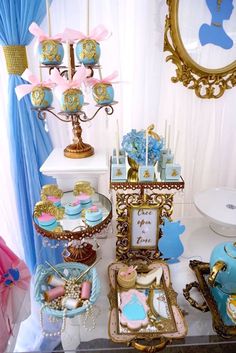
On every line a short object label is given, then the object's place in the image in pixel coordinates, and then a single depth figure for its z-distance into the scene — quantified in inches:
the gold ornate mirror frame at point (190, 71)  49.4
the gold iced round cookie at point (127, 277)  36.9
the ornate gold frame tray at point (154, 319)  29.9
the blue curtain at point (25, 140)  46.6
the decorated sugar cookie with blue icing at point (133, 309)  31.3
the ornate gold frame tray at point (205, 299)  30.8
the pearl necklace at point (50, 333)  32.4
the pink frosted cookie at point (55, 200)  44.1
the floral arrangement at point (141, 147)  39.8
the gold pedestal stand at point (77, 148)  45.4
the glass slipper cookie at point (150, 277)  37.7
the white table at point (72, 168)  41.9
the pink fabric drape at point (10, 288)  39.7
